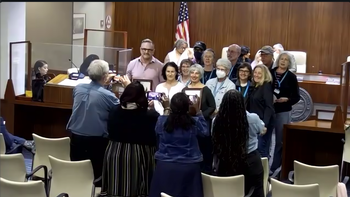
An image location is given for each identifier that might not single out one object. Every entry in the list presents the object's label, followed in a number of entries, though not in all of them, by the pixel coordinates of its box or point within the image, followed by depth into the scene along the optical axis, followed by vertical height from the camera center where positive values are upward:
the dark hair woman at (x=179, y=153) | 4.68 -0.86
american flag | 13.33 +0.47
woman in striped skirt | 4.95 -0.89
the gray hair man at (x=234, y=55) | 7.52 -0.11
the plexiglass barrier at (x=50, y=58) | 7.64 -0.22
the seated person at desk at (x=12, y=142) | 5.96 -1.08
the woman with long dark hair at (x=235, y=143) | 4.76 -0.79
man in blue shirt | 5.44 -0.71
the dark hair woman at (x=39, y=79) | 7.45 -0.49
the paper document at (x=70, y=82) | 7.19 -0.50
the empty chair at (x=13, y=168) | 5.00 -1.09
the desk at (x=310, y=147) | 6.96 -1.18
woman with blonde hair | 6.55 -0.54
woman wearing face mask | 6.56 -0.41
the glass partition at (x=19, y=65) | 7.75 -0.33
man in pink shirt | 7.35 -0.30
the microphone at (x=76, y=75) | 7.26 -0.42
